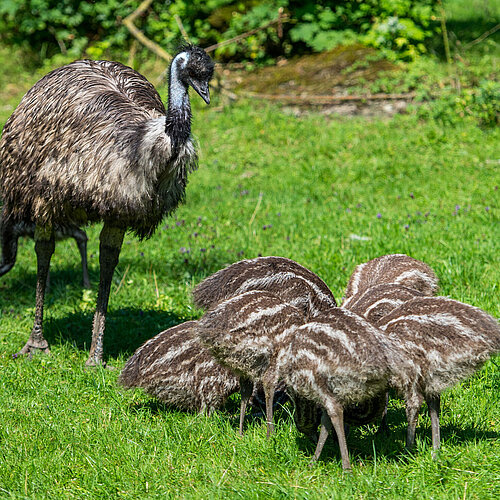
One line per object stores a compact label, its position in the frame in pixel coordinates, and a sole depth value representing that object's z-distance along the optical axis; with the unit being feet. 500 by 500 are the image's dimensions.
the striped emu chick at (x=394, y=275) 38.86
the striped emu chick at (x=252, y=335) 30.60
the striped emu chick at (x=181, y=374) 34.30
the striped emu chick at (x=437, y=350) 27.94
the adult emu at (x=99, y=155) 37.19
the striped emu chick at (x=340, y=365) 27.04
